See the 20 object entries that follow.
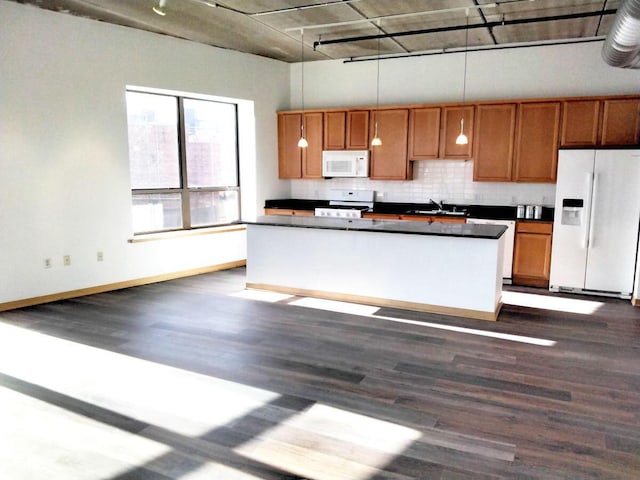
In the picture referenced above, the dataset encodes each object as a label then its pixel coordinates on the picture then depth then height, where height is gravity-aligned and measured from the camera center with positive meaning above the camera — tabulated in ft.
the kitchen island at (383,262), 16.22 -3.13
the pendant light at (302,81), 22.57 +5.09
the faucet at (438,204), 23.50 -1.38
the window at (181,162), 21.44 +0.61
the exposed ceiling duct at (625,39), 11.75 +3.80
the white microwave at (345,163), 24.44 +0.60
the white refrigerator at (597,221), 18.48 -1.76
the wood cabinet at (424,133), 22.74 +1.95
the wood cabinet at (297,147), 25.63 +1.47
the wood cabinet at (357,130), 24.31 +2.23
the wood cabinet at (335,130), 24.86 +2.27
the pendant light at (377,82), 25.00 +4.68
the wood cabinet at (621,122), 19.31 +2.11
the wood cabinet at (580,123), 19.85 +2.10
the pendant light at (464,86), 19.20 +4.18
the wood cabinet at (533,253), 20.30 -3.22
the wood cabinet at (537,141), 20.56 +1.41
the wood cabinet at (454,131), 22.08 +1.97
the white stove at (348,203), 24.25 -1.48
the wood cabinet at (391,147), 23.47 +1.35
